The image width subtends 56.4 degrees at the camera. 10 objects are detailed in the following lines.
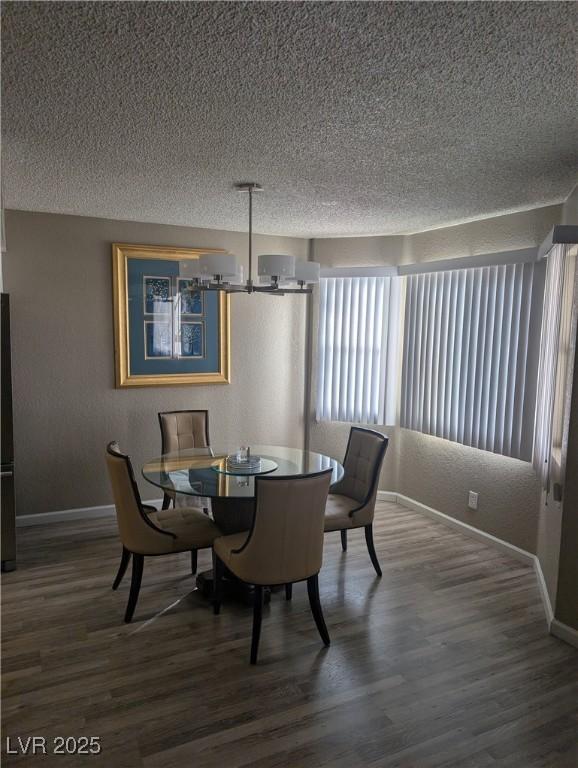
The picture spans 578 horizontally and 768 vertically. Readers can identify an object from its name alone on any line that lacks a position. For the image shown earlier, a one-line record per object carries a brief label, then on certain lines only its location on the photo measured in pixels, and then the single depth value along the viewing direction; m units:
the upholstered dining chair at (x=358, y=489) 3.51
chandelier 2.95
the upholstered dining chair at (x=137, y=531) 2.90
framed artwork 4.50
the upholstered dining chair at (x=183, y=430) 4.29
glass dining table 2.97
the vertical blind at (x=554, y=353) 3.01
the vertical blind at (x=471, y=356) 3.87
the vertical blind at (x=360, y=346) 5.02
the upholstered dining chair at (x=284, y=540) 2.55
